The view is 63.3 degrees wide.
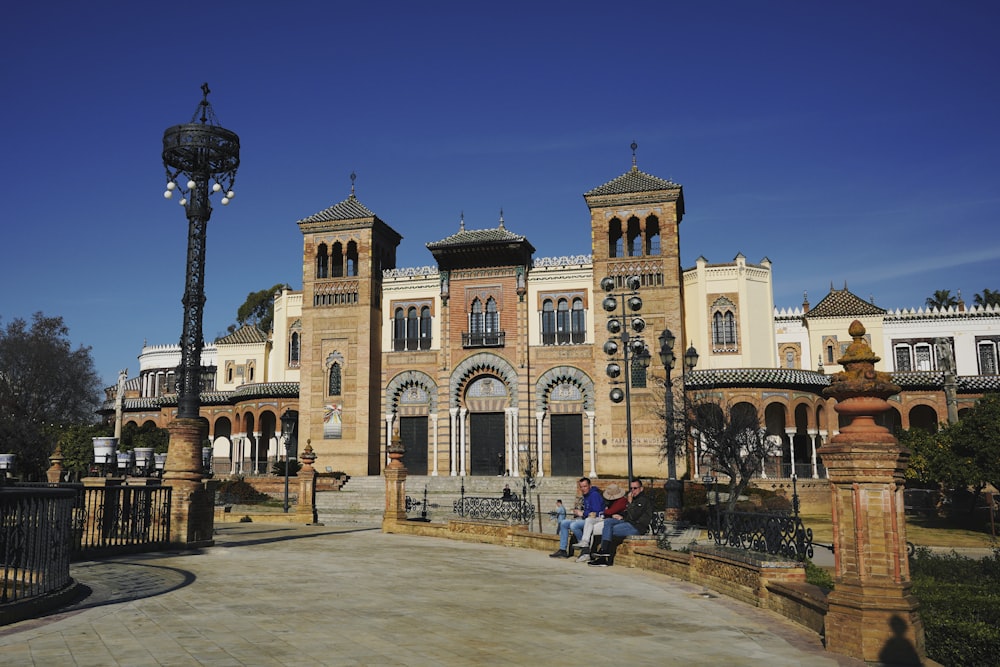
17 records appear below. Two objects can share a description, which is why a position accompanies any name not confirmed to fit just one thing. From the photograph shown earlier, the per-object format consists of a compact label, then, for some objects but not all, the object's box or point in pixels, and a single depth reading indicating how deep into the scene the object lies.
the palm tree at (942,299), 65.69
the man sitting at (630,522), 14.20
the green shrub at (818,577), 10.10
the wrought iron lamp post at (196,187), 17.30
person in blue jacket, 14.68
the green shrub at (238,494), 33.81
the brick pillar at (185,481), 15.67
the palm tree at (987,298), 60.97
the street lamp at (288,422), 28.94
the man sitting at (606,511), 14.66
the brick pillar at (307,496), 25.70
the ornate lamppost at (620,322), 36.88
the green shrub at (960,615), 6.49
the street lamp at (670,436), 18.44
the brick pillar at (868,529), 6.97
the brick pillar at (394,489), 21.86
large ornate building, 38.06
